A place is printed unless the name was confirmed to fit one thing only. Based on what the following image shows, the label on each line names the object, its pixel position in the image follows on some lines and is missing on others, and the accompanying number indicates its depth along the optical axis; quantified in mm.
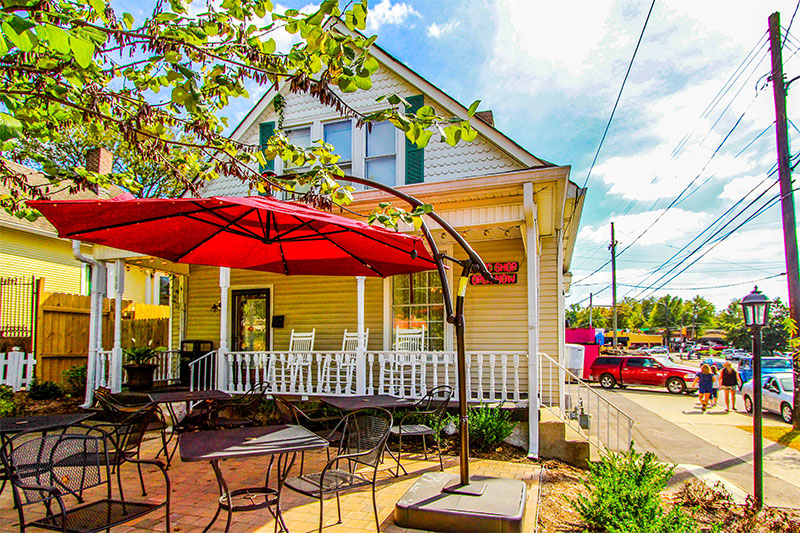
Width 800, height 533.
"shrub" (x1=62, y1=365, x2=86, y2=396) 10094
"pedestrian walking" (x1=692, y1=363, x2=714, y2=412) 14352
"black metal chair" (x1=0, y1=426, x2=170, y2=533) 2771
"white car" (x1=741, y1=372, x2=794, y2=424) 12797
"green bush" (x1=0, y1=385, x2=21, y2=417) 8156
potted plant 8805
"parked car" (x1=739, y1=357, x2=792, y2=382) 23939
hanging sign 8547
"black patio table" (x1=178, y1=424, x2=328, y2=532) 2955
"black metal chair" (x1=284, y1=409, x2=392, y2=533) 3349
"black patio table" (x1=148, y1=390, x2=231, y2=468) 5361
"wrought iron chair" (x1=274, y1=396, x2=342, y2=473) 4641
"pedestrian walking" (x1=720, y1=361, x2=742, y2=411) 14406
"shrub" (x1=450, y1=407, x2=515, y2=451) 6180
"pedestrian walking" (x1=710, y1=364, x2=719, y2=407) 14741
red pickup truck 18953
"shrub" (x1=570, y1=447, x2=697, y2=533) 3451
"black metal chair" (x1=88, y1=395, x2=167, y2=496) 4081
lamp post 5223
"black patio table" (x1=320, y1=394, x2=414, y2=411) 5211
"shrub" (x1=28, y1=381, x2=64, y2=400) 9766
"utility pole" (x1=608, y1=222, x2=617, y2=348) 33062
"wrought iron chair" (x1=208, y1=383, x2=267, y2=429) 5680
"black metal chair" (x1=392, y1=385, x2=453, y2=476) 5441
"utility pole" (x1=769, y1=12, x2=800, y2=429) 10117
